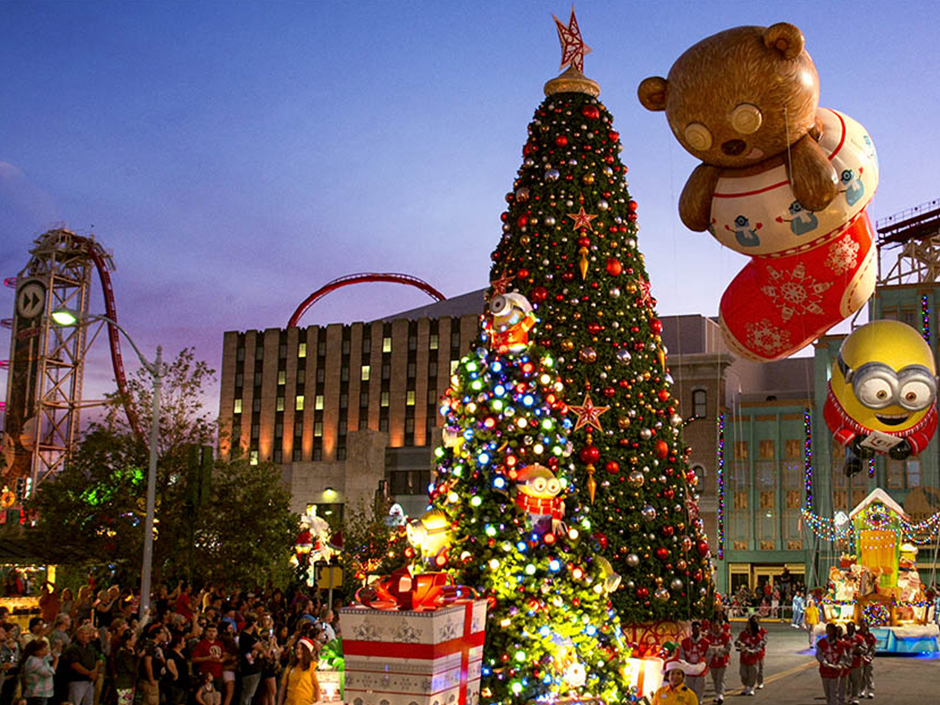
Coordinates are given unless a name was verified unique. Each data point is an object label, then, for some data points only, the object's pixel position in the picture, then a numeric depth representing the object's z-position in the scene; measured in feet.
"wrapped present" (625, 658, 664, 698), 46.98
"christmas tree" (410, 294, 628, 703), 41.63
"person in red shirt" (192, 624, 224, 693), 44.96
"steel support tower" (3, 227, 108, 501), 240.73
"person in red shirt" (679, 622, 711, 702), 52.21
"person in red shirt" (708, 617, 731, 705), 62.53
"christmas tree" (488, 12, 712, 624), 50.03
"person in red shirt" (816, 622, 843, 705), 56.80
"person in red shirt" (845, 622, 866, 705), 59.17
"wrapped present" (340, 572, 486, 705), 33.27
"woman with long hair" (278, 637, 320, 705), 40.34
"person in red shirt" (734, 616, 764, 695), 63.57
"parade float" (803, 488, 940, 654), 90.53
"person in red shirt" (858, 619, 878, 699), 61.77
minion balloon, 70.44
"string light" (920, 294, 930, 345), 170.91
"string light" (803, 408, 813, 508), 181.68
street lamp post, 61.87
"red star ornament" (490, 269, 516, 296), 51.47
